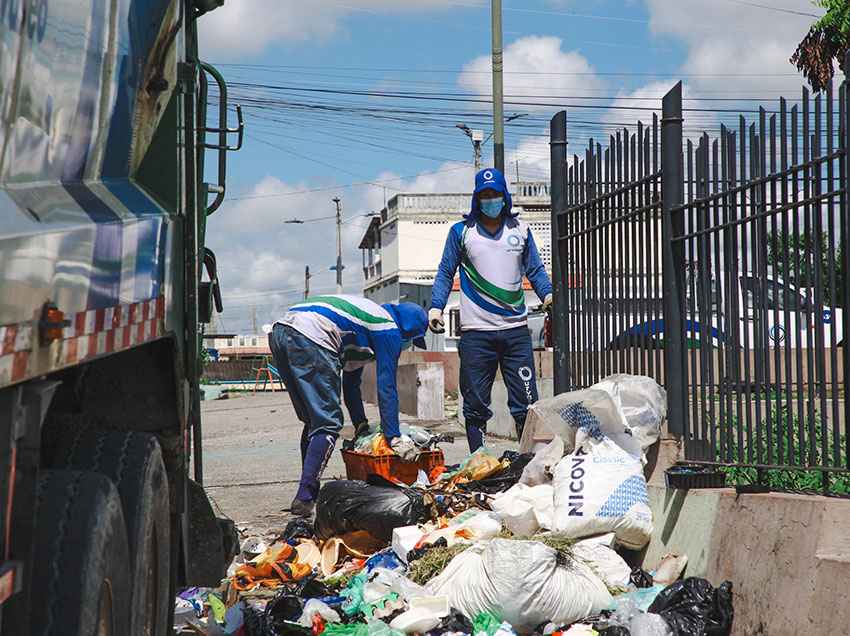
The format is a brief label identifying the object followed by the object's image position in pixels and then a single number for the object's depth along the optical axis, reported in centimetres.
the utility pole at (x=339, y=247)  6316
